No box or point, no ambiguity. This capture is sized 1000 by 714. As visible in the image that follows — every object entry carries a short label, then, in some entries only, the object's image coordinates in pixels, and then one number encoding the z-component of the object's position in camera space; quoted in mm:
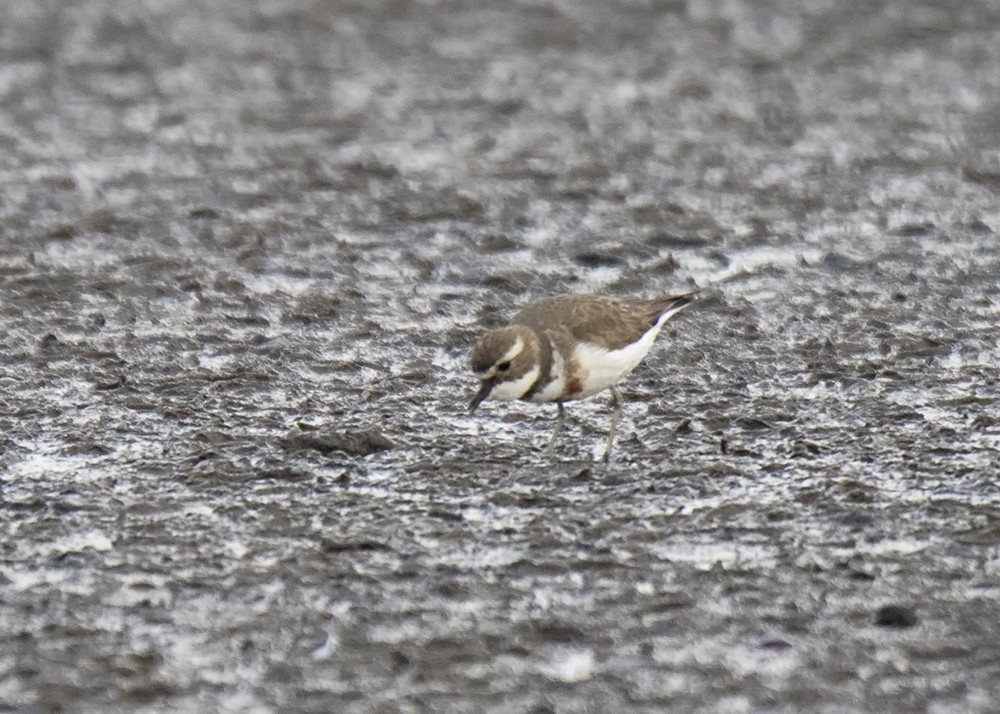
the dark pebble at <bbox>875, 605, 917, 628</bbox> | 12070
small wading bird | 14906
